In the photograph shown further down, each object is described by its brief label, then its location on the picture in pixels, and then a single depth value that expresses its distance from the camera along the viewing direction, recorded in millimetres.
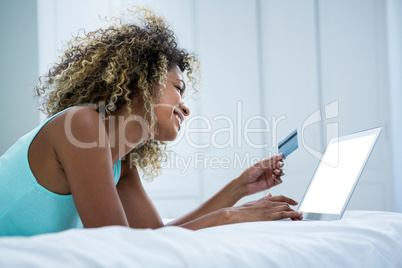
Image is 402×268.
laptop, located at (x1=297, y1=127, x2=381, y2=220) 1060
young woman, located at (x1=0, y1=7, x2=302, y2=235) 896
